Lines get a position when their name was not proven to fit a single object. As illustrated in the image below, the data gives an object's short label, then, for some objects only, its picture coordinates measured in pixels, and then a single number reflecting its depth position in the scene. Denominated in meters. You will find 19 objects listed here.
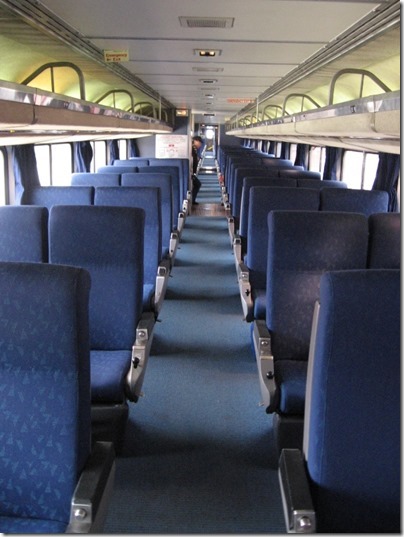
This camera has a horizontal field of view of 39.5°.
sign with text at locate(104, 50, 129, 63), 4.27
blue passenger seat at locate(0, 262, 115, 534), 1.81
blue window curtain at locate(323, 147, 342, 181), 8.84
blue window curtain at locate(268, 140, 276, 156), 19.55
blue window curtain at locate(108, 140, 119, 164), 11.03
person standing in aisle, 14.59
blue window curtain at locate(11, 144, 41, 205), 5.61
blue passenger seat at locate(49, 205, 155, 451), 3.34
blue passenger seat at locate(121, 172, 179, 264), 6.23
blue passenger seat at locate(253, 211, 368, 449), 3.05
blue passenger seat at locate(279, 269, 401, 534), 1.75
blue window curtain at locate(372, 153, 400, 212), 6.30
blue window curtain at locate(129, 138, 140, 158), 13.55
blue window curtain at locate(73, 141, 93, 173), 8.25
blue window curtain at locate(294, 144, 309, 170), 12.13
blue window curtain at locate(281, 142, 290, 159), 15.49
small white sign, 13.65
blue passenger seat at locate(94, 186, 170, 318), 4.71
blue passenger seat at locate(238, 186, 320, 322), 4.71
